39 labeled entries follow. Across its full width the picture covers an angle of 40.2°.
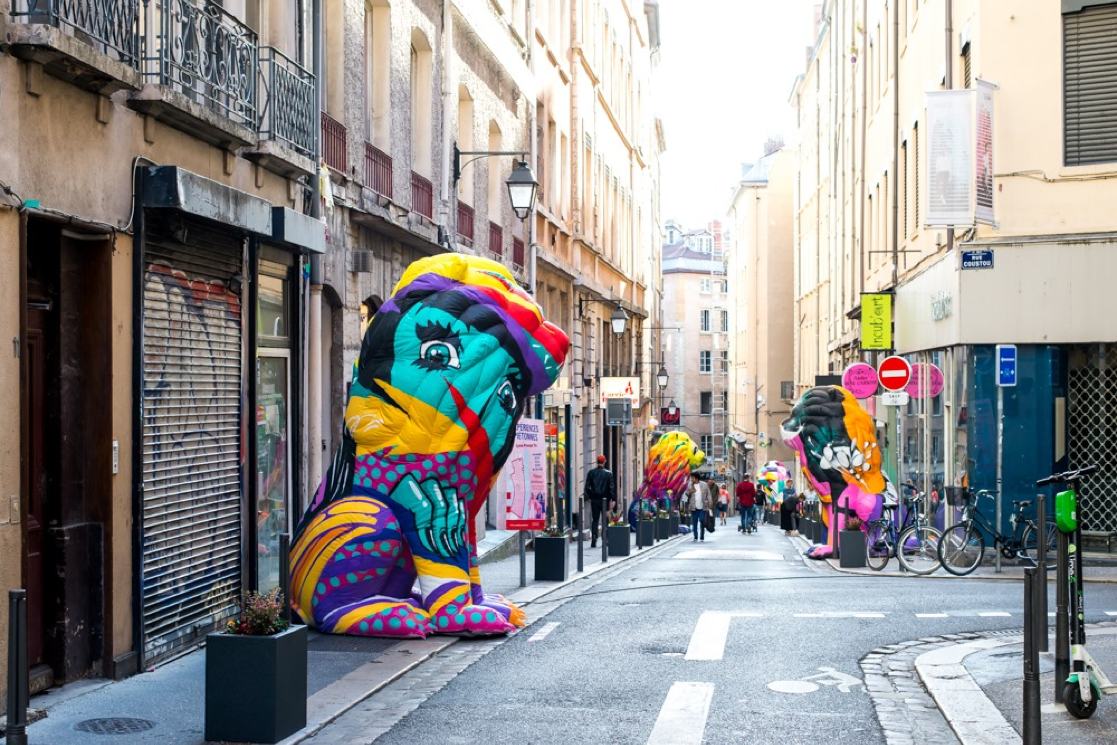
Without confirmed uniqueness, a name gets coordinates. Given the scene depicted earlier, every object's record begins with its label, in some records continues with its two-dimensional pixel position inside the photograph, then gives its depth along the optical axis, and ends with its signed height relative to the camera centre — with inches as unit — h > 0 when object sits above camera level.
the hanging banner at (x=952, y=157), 770.2 +119.4
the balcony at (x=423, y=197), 775.1 +100.4
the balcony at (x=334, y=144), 619.6 +101.4
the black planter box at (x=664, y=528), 1310.5 -121.1
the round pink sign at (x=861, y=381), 962.7 +7.2
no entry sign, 844.6 +10.3
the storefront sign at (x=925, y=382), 799.7 +6.1
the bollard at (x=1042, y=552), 309.9 -34.3
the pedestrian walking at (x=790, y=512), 1612.9 -128.6
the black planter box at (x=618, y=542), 942.9 -93.4
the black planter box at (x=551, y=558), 678.5 -74.4
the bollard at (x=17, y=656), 230.4 -40.6
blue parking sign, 743.1 +12.7
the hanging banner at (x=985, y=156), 766.5 +119.5
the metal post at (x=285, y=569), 308.2 -36.2
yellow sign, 1128.2 +53.1
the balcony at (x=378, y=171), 688.4 +101.1
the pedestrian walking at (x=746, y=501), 1600.6 -114.4
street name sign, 781.9 +68.5
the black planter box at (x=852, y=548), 802.8 -81.8
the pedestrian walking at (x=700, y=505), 1352.1 -100.5
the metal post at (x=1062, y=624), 314.3 -48.3
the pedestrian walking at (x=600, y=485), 941.8 -58.3
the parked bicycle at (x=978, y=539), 715.4 -70.0
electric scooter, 321.1 -53.9
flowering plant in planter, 313.1 -47.0
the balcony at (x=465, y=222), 891.4 +100.1
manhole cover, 323.0 -72.2
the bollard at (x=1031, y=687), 269.4 -51.9
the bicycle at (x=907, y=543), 739.4 -77.8
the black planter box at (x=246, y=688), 309.4 -60.6
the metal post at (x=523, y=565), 647.1 -74.9
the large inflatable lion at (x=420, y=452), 454.0 -18.7
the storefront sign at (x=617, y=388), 1289.4 +2.9
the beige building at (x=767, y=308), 2834.6 +162.4
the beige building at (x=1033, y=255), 763.4 +70.0
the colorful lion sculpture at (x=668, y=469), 1461.6 -75.5
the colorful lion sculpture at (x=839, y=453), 882.8 -35.8
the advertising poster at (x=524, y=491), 636.1 -41.6
